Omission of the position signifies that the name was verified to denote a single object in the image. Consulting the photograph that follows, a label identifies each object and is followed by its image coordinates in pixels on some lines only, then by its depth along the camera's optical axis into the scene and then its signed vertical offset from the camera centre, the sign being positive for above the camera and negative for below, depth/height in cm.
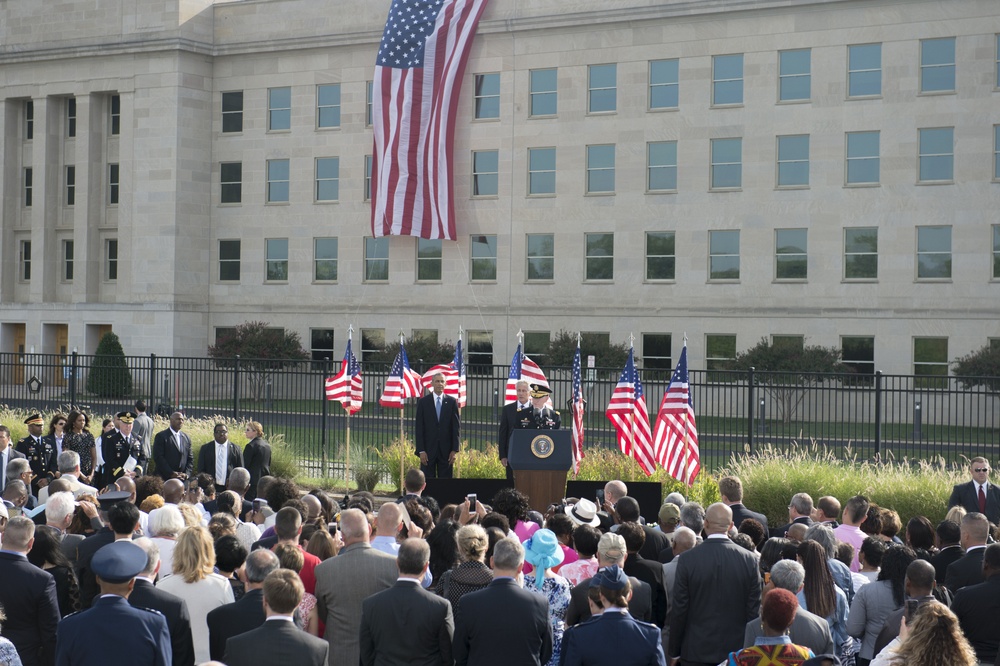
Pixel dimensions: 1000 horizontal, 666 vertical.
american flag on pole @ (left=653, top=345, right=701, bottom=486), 1903 -118
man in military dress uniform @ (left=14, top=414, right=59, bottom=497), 1808 -137
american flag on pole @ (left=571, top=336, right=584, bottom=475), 2038 -118
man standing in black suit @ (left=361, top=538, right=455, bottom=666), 796 -171
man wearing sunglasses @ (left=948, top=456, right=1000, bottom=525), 1541 -172
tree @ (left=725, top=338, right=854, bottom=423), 4459 -2
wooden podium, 1580 -136
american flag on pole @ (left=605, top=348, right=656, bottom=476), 1970 -99
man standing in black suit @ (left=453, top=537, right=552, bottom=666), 785 -168
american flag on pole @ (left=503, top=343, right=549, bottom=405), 2238 -30
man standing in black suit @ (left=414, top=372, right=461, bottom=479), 2007 -115
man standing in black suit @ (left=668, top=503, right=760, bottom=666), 923 -182
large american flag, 4906 +990
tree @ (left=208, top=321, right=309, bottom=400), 5369 +56
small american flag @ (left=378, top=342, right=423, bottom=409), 2286 -52
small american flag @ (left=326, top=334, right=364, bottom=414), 2395 -57
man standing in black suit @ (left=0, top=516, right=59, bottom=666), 823 -163
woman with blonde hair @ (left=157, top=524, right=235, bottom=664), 821 -150
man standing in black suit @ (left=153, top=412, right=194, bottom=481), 1939 -147
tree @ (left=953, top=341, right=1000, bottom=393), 4166 -18
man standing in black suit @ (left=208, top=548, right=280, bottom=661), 781 -162
